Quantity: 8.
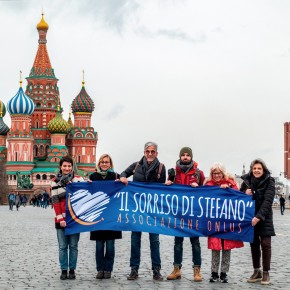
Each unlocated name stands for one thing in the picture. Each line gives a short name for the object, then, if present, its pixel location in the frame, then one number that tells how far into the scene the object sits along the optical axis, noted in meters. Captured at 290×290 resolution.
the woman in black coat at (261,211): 10.66
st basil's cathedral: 112.50
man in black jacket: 10.80
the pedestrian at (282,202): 45.12
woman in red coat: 10.52
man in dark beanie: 10.71
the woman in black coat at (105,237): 10.88
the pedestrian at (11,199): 56.12
